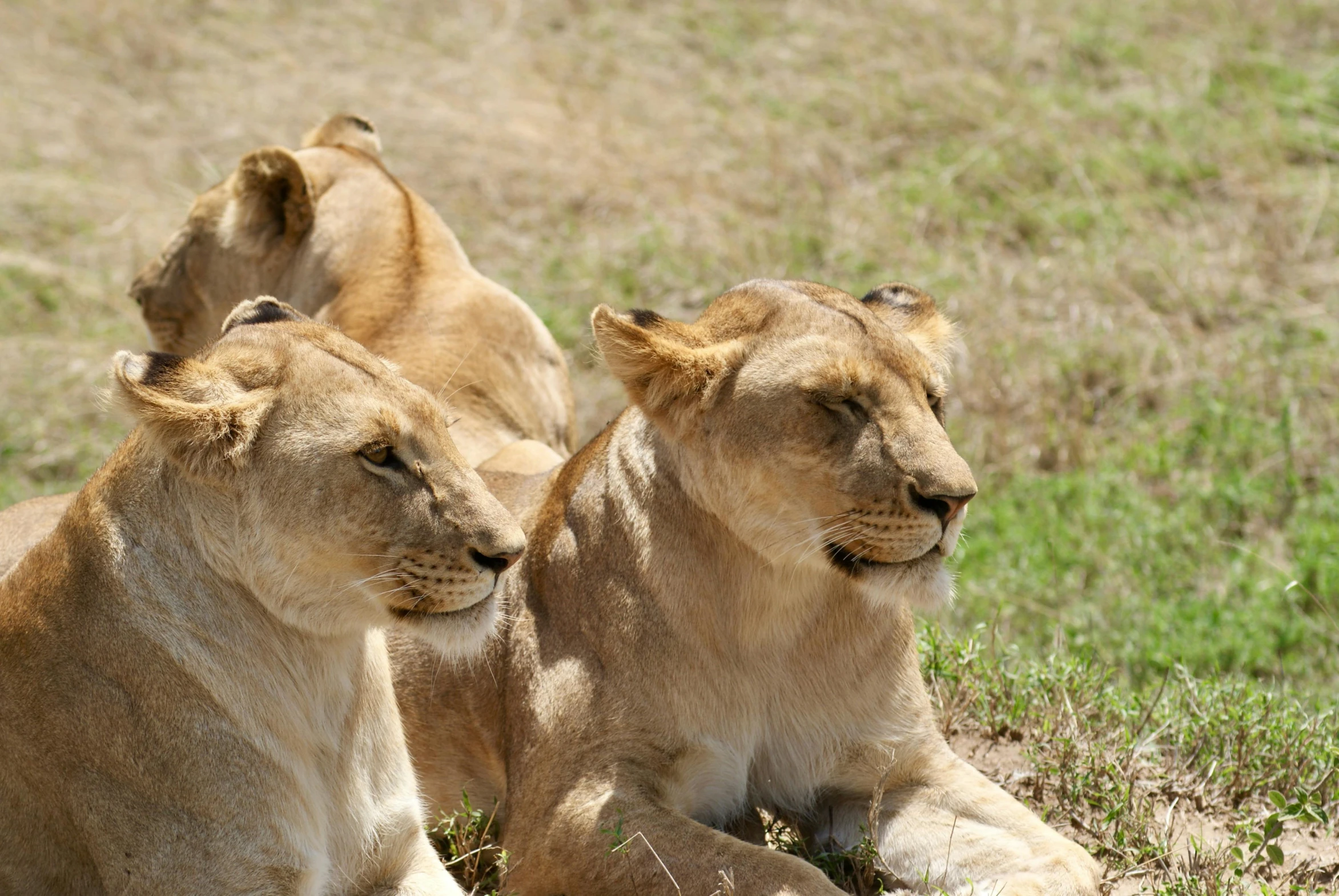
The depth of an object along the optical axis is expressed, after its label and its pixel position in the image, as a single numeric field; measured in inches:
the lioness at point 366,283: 468.4
